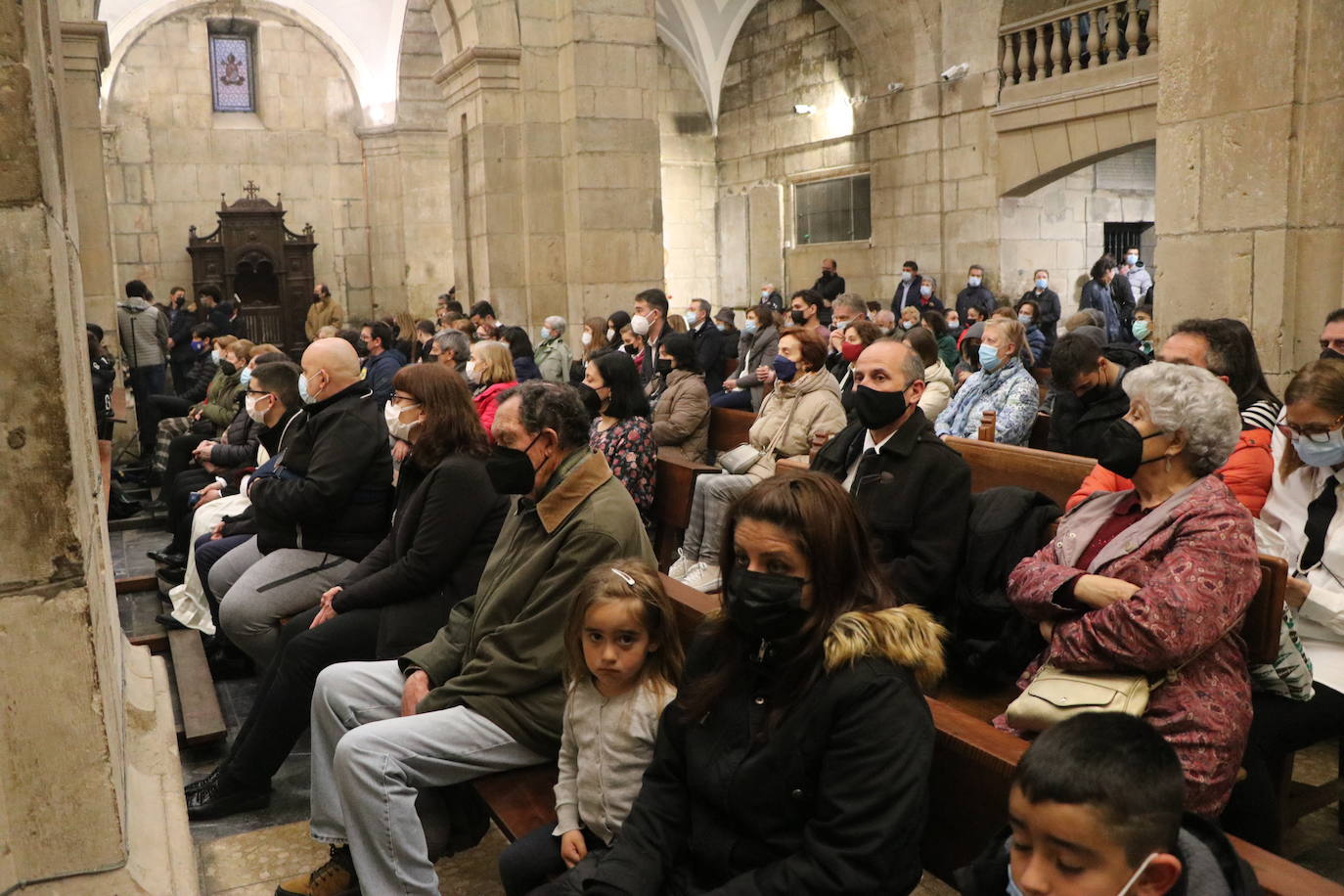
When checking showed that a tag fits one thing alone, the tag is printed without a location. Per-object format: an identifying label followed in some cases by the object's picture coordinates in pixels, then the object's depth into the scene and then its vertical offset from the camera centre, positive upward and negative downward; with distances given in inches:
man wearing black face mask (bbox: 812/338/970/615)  128.3 -23.0
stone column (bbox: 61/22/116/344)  395.2 +49.5
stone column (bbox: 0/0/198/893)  85.0 -20.1
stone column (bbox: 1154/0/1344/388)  204.2 +19.0
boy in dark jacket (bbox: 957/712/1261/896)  61.3 -28.4
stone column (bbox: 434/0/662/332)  426.0 +49.6
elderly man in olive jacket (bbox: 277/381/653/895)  116.3 -41.6
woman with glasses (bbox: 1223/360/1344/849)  111.9 -30.2
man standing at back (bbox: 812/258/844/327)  641.0 +1.6
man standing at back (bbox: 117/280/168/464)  443.8 -14.9
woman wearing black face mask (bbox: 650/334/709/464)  251.9 -26.8
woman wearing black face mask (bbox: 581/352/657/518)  209.3 -24.0
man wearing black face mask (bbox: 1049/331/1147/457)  181.2 -18.2
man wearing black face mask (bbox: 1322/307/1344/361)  178.4 -9.8
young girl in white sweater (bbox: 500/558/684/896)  102.9 -37.4
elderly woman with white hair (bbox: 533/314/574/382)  397.4 -20.6
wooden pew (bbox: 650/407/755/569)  213.3 -39.2
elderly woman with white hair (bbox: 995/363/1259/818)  90.8 -24.7
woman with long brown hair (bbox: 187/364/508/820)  150.0 -39.4
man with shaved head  173.6 -30.7
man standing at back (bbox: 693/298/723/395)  373.7 -19.7
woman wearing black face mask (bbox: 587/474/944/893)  79.3 -31.5
